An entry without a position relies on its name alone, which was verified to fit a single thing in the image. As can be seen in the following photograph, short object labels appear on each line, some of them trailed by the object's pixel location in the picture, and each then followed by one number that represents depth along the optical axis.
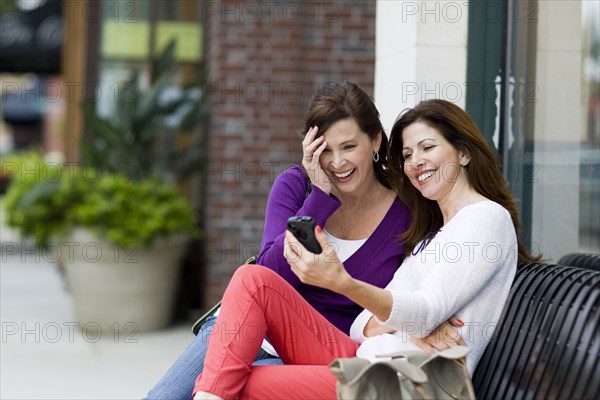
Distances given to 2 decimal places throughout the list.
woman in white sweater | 5.15
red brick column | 12.56
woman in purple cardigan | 6.18
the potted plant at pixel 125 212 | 12.68
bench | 4.37
